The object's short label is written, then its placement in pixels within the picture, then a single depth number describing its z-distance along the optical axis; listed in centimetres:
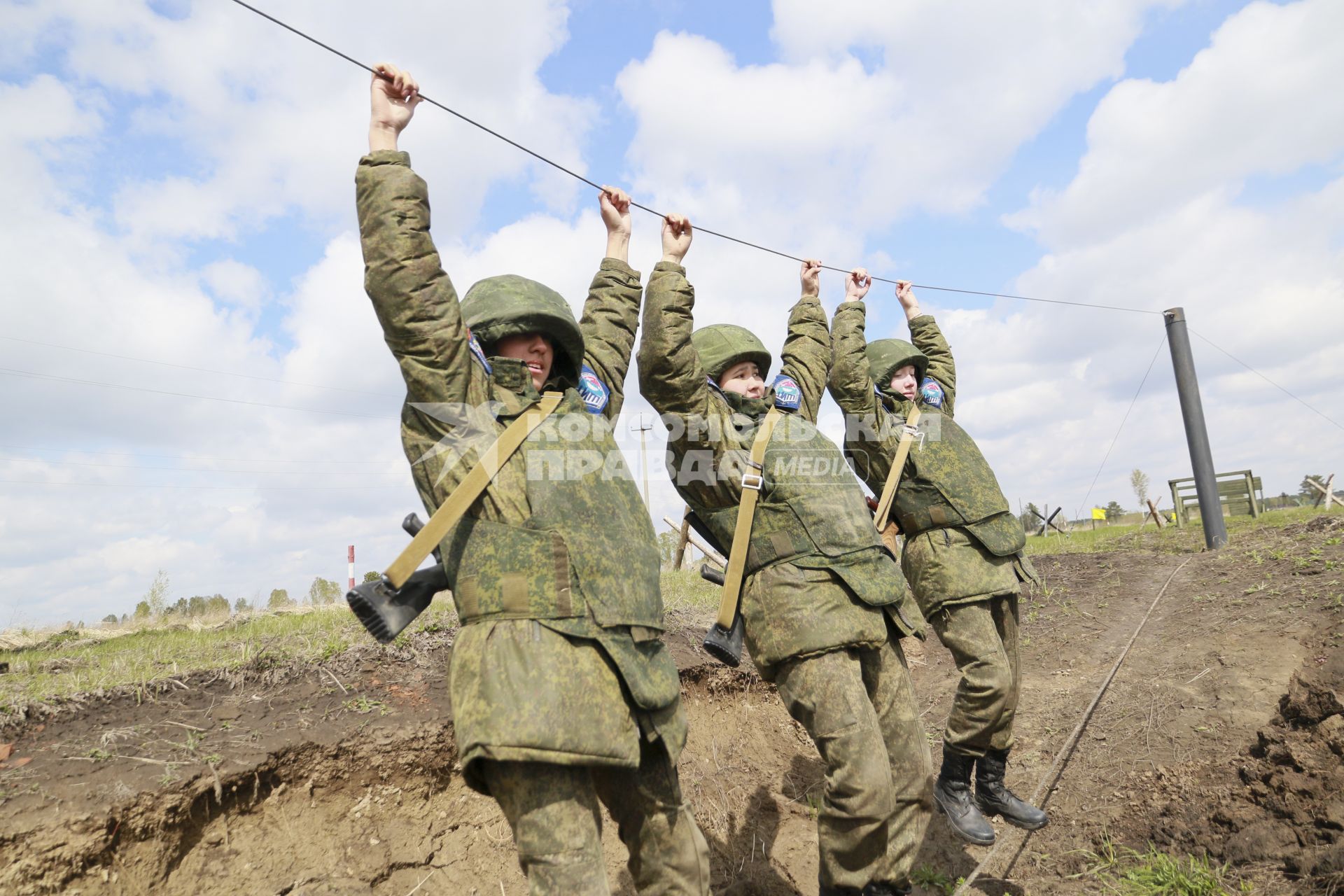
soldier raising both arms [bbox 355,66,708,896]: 242
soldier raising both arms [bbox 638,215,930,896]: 356
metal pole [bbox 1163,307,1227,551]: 1228
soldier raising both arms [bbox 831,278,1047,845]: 462
